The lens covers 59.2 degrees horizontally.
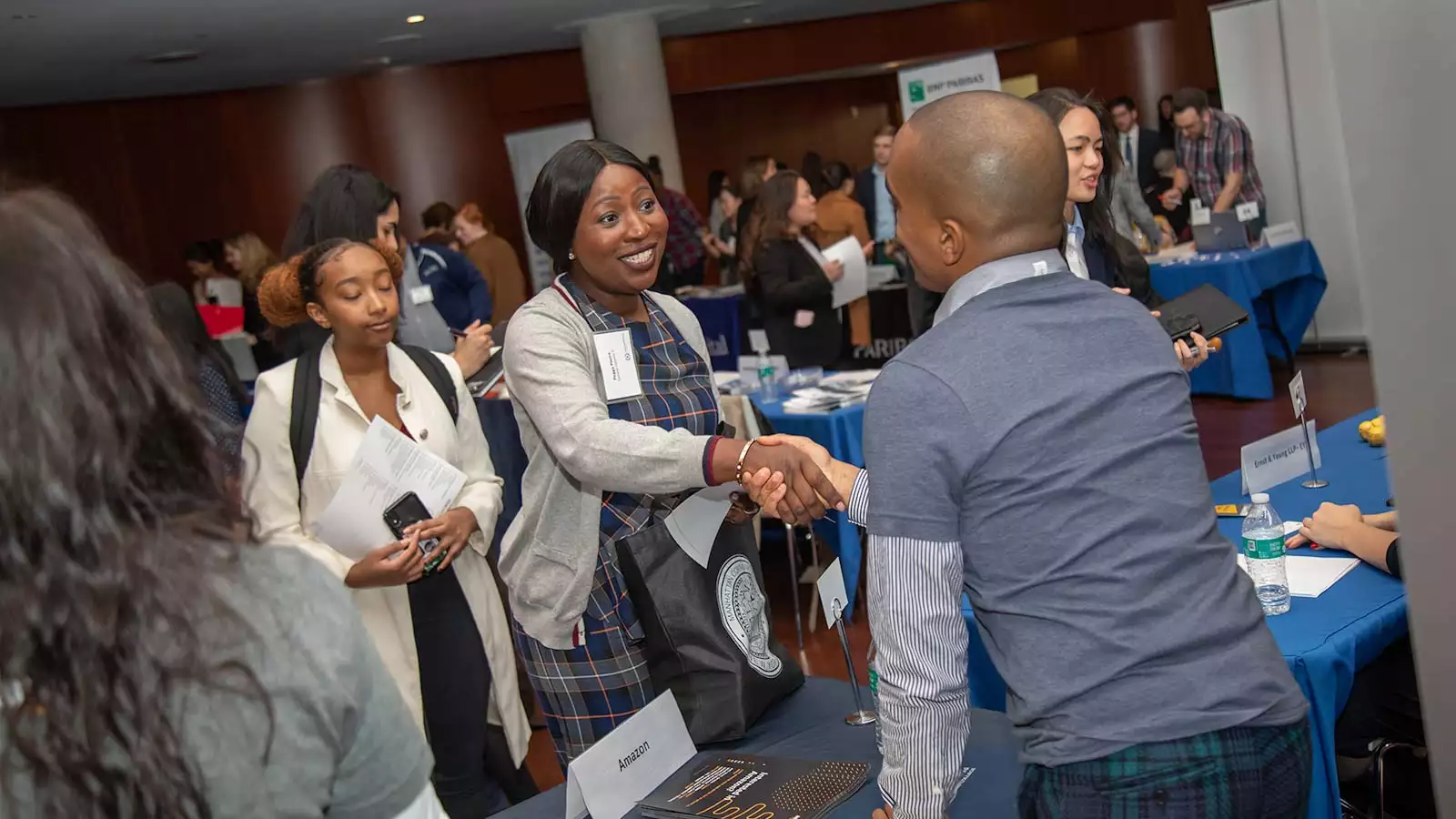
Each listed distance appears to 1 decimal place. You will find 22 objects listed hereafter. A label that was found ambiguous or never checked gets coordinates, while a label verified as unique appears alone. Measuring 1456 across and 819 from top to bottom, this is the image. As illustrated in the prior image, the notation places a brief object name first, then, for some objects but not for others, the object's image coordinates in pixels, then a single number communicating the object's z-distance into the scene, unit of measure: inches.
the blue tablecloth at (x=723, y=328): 352.2
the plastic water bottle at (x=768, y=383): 208.2
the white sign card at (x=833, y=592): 73.8
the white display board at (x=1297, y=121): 315.0
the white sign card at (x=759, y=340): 229.5
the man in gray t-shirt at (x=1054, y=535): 49.8
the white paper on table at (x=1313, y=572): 84.5
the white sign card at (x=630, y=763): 69.4
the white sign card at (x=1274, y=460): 103.4
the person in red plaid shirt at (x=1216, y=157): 321.4
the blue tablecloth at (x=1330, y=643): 74.8
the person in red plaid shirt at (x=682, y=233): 369.7
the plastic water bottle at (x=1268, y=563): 81.2
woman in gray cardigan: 82.0
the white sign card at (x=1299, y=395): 104.0
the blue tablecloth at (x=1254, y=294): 280.5
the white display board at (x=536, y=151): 461.4
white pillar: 462.3
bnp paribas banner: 287.3
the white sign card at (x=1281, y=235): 299.7
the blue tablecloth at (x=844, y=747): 67.0
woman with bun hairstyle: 103.1
